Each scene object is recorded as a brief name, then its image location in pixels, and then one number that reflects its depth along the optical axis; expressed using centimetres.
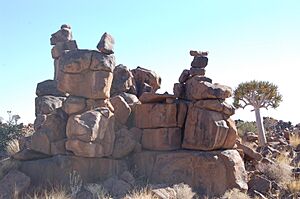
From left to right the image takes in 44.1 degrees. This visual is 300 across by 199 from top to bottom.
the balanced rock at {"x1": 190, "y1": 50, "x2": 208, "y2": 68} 1368
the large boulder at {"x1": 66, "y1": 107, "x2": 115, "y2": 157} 1123
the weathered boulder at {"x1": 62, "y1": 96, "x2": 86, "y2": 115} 1192
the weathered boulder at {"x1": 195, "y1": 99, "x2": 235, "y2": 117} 1243
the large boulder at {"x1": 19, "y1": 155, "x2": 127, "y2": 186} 1124
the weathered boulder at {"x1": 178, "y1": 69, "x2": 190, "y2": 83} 1363
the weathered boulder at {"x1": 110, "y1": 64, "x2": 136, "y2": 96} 1451
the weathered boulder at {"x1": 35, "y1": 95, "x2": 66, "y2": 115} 1402
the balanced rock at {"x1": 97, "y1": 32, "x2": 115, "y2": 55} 1231
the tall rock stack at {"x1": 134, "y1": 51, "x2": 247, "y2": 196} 1190
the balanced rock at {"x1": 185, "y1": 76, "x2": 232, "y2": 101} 1239
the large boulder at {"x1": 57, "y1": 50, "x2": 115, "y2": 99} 1202
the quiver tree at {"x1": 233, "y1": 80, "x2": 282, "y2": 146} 2239
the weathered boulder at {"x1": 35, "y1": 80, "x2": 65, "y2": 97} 1488
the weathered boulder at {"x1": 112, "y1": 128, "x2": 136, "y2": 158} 1220
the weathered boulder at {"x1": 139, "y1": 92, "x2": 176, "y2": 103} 1291
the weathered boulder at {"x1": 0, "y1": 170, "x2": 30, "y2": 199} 1030
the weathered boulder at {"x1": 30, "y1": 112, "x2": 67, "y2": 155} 1202
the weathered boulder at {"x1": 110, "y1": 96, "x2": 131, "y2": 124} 1309
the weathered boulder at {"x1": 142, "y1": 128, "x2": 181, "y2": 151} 1262
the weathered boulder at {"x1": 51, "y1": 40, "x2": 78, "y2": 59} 1534
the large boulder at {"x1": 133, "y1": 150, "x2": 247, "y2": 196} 1184
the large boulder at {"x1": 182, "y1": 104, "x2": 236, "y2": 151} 1220
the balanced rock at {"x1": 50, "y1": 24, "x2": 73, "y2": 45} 1545
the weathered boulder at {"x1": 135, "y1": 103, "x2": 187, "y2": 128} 1273
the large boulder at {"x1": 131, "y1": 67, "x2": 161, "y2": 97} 1584
